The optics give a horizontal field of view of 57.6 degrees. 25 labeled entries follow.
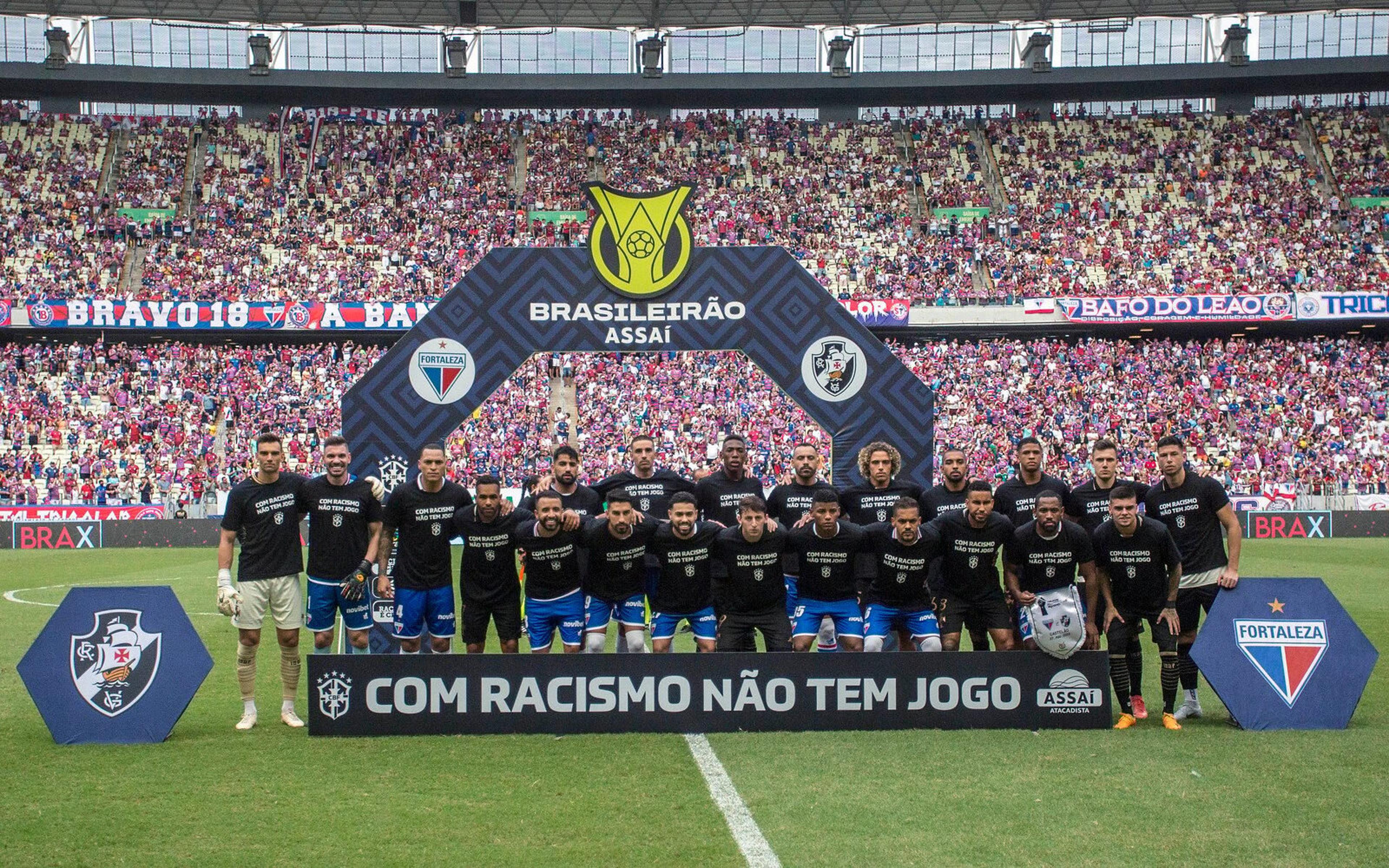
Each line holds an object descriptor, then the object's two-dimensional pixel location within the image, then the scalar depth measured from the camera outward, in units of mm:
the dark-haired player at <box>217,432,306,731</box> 9406
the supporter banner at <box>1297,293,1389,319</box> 42438
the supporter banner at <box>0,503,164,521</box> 34188
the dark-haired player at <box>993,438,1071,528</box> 10273
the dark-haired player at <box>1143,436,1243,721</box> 9633
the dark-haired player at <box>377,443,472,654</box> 10039
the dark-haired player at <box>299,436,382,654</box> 9727
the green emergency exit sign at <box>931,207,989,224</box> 48500
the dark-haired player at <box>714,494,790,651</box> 9742
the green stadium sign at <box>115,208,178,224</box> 46875
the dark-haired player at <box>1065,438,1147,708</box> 9539
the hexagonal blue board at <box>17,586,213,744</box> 8805
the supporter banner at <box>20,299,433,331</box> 41406
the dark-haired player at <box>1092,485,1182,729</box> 9344
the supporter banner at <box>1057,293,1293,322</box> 42625
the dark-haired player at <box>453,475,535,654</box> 9906
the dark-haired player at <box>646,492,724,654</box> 9797
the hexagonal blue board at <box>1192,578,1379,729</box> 9125
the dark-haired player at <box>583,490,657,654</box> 9883
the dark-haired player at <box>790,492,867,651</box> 9781
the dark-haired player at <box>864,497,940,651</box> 9688
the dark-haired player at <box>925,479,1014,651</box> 9688
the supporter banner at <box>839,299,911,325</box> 43062
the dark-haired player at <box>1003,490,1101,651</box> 9305
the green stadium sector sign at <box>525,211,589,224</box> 47500
